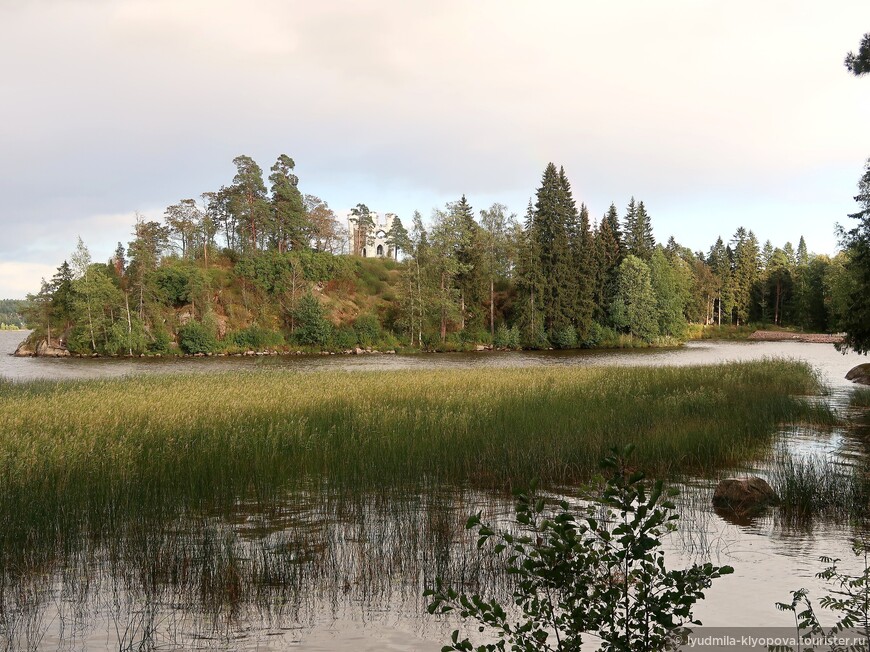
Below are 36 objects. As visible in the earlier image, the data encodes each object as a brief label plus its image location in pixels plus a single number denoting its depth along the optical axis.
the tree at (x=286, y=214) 83.50
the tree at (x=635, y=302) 80.19
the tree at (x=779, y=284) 108.12
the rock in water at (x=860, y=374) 31.33
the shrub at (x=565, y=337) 75.56
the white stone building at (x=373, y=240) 114.25
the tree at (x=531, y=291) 74.88
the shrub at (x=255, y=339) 69.88
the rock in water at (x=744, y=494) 9.94
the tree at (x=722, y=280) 108.44
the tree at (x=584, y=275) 77.69
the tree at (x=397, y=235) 79.44
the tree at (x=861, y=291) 25.81
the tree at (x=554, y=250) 75.88
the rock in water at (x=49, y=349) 66.56
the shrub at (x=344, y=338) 72.38
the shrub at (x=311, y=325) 72.19
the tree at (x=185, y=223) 79.31
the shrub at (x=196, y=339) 66.50
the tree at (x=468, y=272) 79.50
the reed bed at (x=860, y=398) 22.42
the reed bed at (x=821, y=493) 9.45
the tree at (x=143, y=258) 66.81
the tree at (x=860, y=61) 19.86
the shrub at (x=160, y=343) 65.81
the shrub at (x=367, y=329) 74.29
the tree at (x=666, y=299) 85.88
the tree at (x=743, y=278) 109.38
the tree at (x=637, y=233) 88.25
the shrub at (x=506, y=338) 74.75
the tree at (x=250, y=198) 80.81
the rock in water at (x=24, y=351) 67.01
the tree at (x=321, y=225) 90.50
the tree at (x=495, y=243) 82.12
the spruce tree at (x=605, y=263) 81.69
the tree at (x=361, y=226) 113.69
